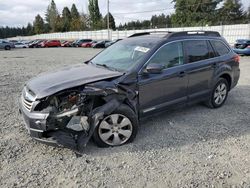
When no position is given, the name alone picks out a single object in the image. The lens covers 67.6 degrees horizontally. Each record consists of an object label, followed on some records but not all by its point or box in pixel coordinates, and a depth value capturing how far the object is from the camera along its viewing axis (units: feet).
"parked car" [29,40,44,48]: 104.27
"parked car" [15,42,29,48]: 104.51
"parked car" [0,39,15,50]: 85.80
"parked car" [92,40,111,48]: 87.68
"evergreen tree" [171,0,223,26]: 136.40
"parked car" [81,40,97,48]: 98.64
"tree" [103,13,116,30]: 181.08
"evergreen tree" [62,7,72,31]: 188.35
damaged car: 8.76
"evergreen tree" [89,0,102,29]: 174.26
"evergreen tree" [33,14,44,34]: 206.04
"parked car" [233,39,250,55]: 41.11
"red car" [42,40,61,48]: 105.52
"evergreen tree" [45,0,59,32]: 191.32
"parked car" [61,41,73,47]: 107.54
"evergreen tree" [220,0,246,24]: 139.80
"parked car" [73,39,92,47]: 101.69
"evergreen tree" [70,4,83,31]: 180.52
